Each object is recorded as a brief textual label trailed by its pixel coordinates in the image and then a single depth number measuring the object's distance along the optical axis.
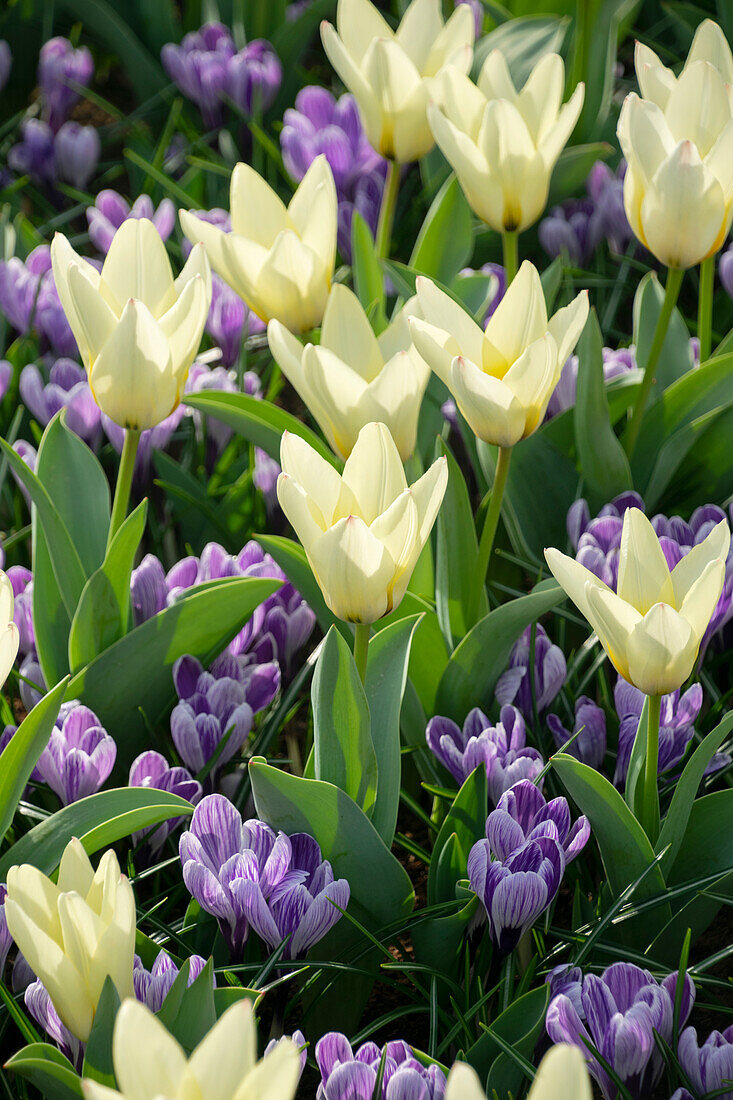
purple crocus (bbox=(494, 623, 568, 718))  1.51
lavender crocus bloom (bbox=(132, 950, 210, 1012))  1.38
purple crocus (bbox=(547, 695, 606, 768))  1.49
